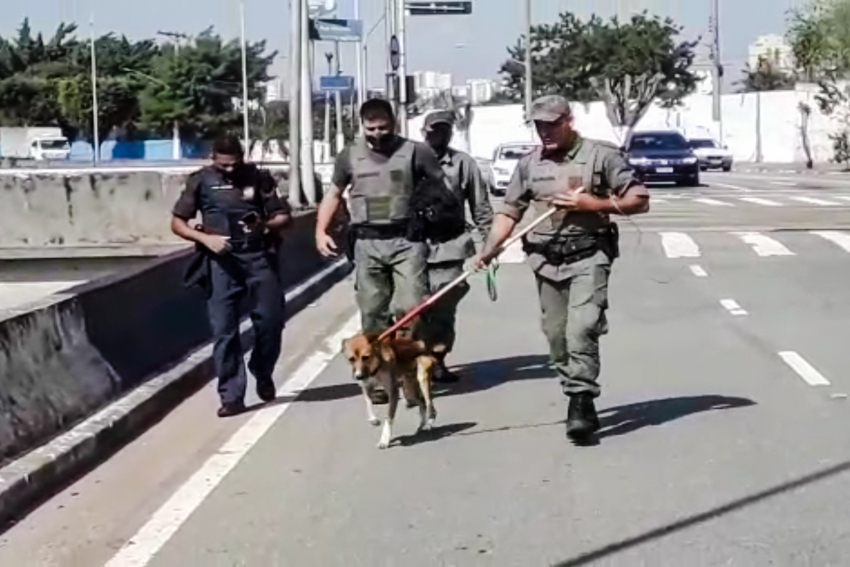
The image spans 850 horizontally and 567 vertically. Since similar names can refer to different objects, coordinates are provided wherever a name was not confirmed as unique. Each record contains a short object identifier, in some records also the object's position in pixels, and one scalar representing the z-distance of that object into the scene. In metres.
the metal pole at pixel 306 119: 27.23
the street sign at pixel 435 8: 50.34
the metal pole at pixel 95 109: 77.00
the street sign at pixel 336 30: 29.84
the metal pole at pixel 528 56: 72.10
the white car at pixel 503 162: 44.69
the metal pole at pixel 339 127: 60.78
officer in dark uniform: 10.65
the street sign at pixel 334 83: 42.59
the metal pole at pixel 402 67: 45.12
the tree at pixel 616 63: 84.81
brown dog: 9.27
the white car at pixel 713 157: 65.44
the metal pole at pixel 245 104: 64.25
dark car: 47.84
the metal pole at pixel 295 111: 26.55
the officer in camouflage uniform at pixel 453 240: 11.76
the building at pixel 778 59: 116.26
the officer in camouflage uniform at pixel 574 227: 9.19
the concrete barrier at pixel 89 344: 9.32
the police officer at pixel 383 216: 10.66
